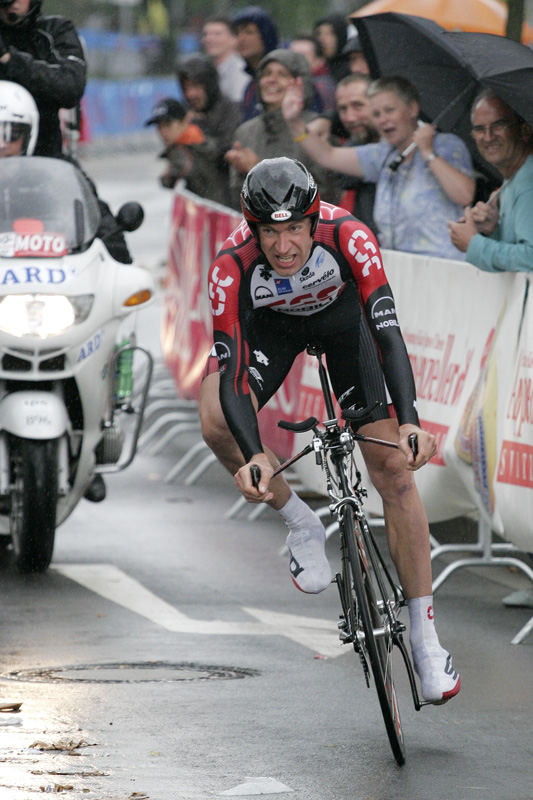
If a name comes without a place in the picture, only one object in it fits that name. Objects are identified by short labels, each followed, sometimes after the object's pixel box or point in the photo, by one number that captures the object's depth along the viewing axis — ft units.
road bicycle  38.17
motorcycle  57.36
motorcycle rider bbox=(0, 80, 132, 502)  62.18
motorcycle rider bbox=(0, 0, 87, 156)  65.51
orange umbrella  93.35
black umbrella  69.26
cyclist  39.11
